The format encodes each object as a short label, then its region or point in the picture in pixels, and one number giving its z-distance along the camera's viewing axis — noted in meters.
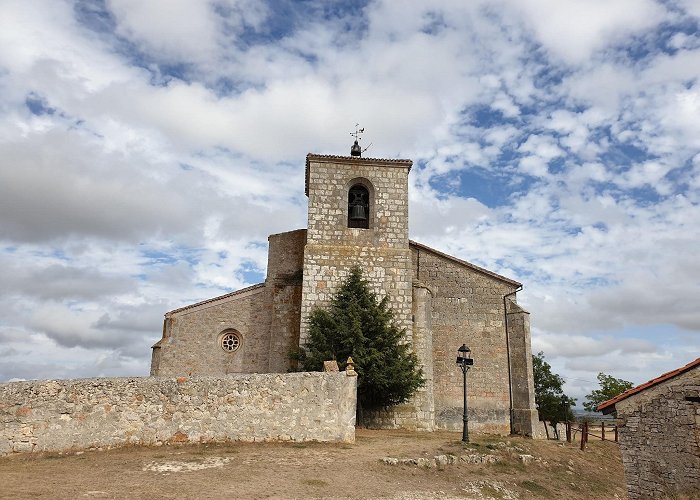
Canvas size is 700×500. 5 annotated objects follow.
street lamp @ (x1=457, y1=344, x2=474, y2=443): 15.96
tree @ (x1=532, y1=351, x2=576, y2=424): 30.89
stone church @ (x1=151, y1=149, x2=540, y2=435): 20.42
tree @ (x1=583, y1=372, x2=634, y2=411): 35.38
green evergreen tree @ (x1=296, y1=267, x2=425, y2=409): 17.88
